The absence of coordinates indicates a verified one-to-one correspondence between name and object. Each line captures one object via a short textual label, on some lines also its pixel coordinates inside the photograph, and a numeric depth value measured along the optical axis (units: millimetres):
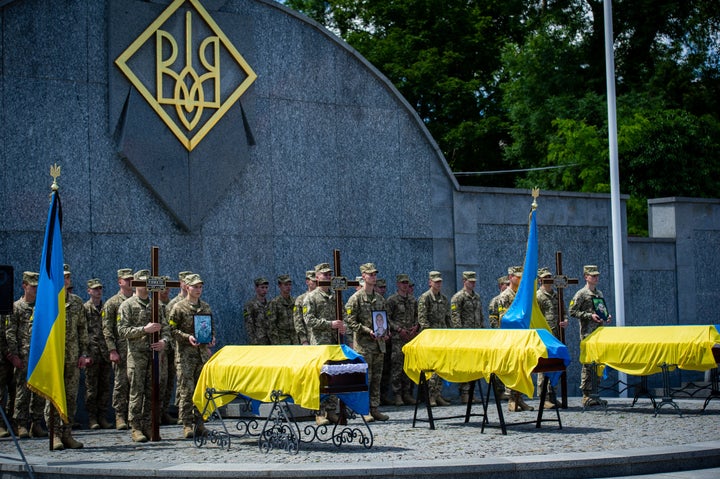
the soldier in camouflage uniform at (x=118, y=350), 14500
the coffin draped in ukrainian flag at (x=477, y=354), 12820
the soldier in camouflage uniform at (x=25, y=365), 13891
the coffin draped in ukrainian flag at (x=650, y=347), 14812
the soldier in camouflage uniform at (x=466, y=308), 17875
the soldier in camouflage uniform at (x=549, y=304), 17031
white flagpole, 19156
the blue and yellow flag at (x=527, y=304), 15320
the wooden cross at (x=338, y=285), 14547
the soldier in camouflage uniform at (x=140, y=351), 13211
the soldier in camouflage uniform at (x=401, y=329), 17688
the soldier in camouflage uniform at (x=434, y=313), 17547
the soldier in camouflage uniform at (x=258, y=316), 16734
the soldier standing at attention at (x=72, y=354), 13008
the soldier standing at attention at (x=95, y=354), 15211
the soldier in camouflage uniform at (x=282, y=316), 16875
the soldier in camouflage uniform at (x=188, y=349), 13391
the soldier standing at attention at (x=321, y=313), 15188
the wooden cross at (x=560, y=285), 16656
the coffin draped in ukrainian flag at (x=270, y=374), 11789
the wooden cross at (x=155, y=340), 13078
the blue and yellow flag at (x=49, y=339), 12211
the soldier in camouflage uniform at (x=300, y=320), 16234
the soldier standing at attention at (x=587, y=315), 16641
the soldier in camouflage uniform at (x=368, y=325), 15750
